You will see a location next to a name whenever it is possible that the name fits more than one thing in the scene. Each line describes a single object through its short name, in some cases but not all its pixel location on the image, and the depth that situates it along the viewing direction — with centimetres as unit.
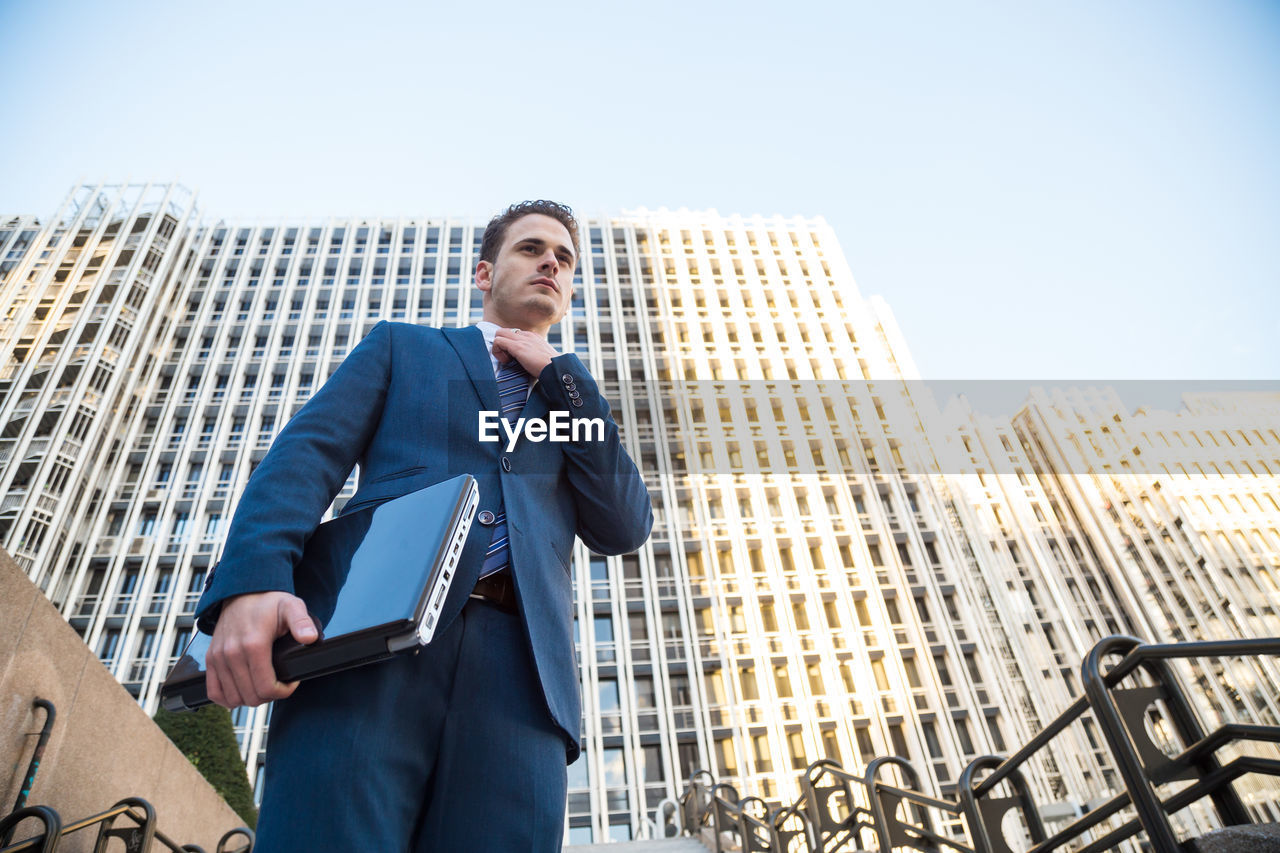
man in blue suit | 128
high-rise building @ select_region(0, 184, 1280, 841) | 2811
